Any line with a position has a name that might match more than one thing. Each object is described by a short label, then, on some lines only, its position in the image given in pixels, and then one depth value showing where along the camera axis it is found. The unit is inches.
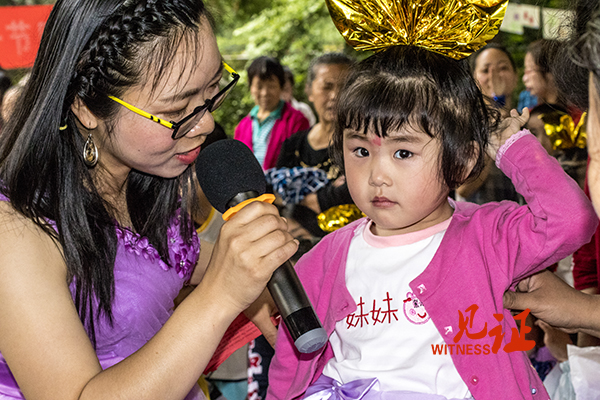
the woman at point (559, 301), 61.4
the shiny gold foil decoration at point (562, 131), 131.6
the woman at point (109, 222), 47.7
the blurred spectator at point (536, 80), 159.5
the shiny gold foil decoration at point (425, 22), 60.6
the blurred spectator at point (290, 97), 279.7
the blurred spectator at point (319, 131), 162.9
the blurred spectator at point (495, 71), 181.9
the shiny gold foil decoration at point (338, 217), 114.7
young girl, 55.4
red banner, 292.8
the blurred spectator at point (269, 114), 248.2
